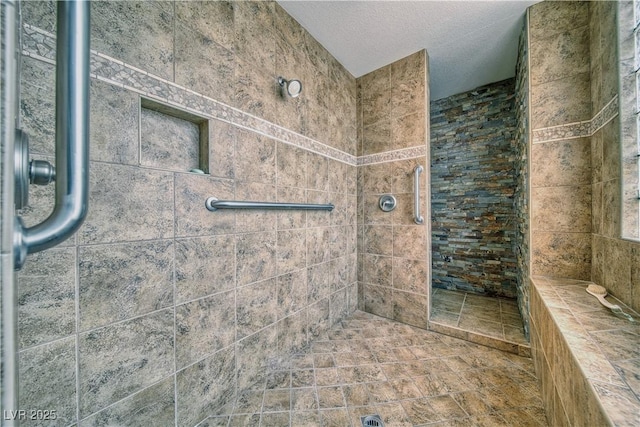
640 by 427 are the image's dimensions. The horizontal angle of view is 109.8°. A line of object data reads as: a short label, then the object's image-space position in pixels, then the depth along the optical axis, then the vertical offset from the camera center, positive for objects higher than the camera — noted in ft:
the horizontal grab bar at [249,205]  3.28 +0.15
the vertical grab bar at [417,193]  5.63 +0.52
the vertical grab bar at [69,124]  0.95 +0.40
